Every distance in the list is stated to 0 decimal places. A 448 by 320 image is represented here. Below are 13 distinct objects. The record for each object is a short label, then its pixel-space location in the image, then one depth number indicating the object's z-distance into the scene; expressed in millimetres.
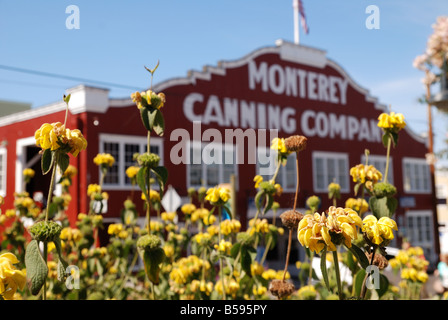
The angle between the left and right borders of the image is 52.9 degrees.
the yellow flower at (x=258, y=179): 2327
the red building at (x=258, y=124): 10812
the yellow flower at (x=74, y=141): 1318
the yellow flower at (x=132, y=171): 2812
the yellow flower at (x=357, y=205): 2126
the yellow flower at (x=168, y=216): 3965
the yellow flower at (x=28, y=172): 3961
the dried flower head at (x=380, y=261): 1486
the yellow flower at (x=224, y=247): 2163
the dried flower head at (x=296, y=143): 1692
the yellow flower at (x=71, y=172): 2891
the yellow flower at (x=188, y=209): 3731
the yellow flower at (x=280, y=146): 1895
